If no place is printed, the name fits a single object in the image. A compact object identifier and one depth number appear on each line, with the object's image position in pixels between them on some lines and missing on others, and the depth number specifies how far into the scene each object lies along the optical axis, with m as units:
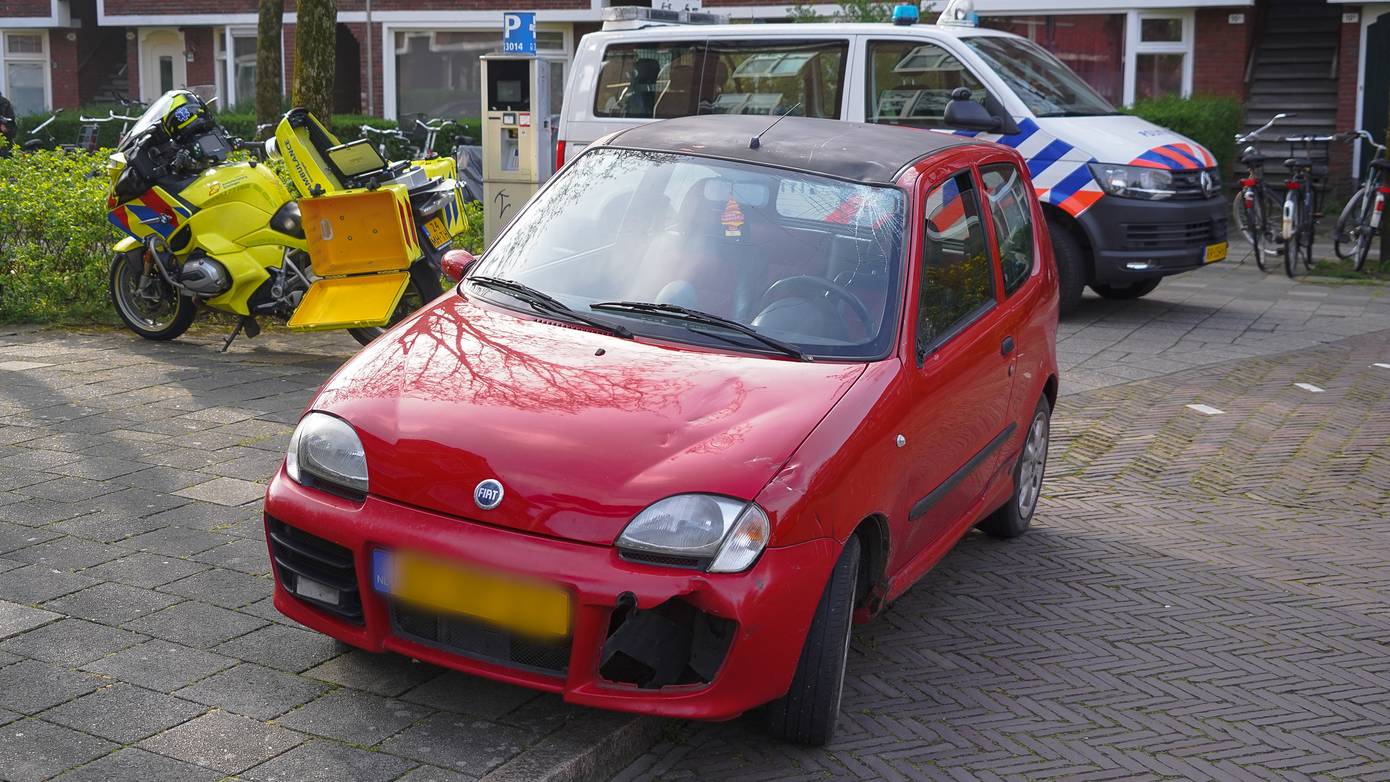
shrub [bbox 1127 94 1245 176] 17.86
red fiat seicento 3.55
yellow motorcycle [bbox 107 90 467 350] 8.34
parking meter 12.84
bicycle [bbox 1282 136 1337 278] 13.20
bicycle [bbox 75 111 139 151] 22.93
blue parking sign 13.19
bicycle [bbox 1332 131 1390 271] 13.46
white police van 10.66
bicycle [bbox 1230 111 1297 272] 13.62
